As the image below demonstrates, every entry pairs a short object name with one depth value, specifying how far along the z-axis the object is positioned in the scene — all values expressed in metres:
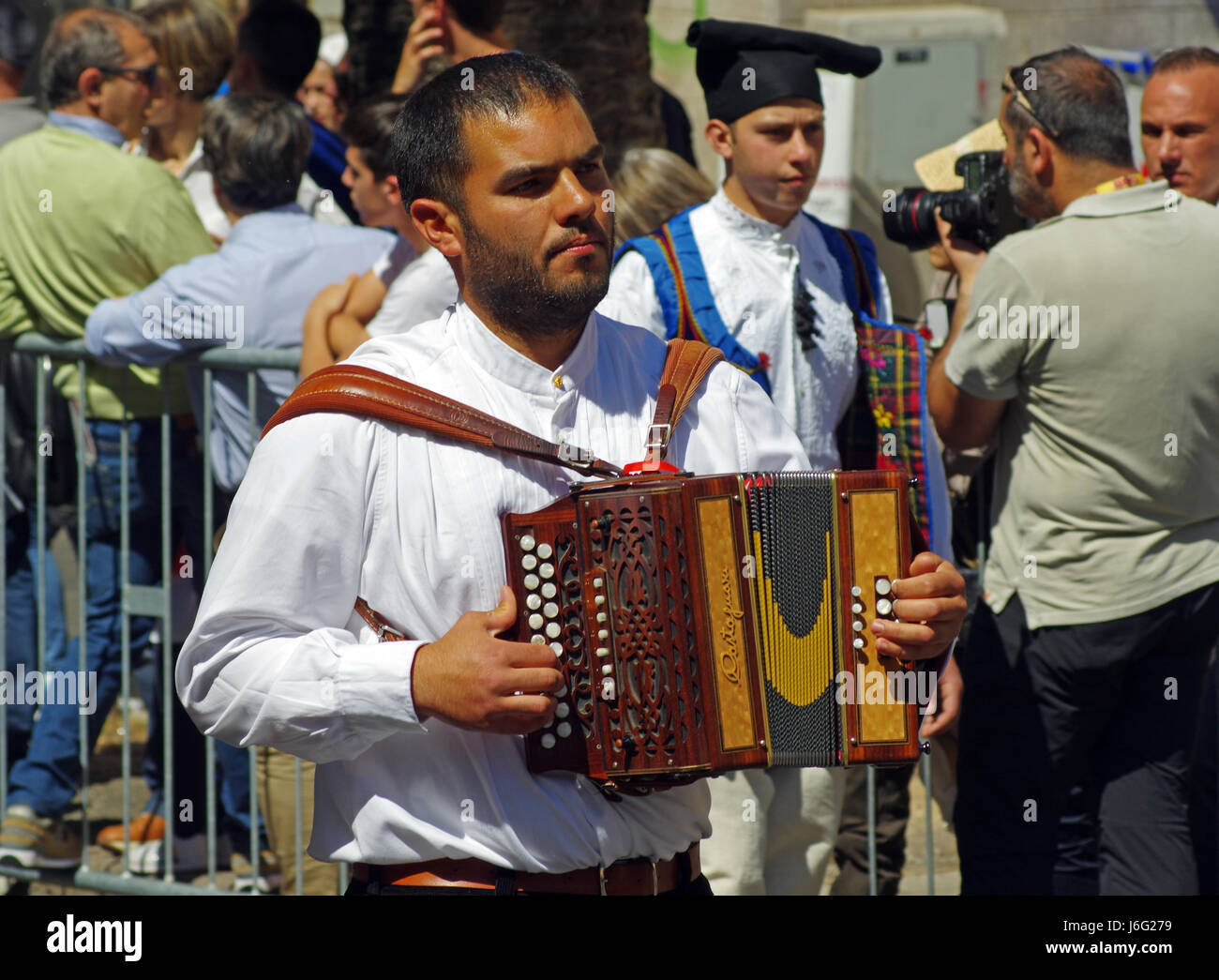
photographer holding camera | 3.76
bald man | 4.50
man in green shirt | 4.84
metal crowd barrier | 4.53
